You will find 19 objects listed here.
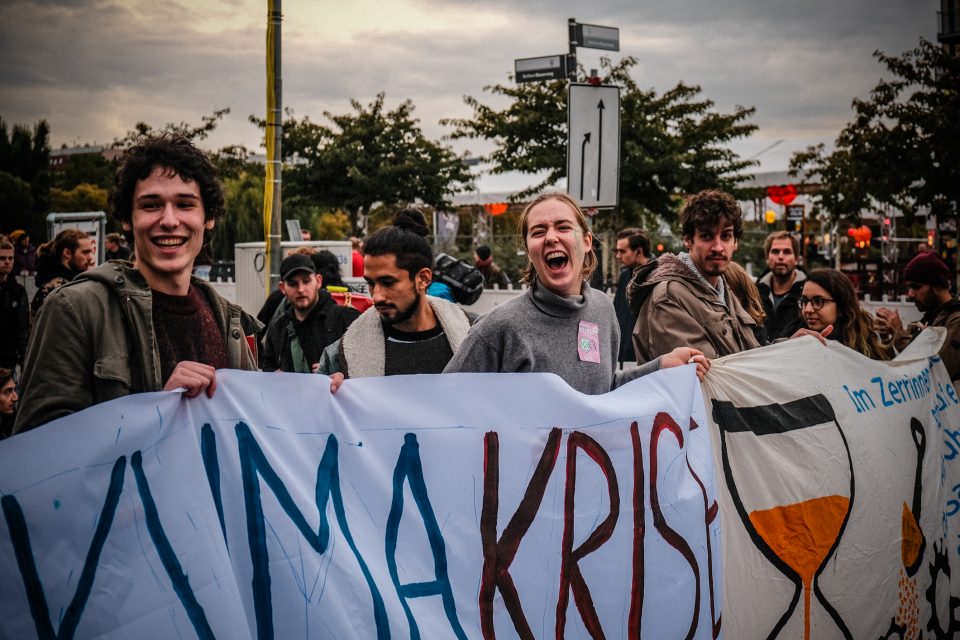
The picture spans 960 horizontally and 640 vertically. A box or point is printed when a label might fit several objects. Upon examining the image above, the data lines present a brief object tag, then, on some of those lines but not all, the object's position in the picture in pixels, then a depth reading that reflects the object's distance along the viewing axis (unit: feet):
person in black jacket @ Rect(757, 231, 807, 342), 20.34
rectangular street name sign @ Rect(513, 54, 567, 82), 25.25
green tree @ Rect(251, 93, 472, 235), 86.07
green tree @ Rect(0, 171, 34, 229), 131.03
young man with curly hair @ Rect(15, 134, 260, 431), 6.81
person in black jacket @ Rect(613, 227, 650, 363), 26.32
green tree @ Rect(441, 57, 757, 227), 67.41
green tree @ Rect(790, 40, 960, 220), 57.36
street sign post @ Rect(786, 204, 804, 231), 86.84
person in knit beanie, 16.88
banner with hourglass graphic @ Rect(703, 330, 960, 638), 10.27
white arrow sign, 20.80
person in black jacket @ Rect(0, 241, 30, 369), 23.57
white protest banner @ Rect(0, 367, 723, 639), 6.73
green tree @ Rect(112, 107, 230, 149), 88.29
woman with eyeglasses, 14.16
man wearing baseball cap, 17.12
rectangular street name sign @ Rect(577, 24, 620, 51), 24.76
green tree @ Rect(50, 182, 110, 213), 145.48
